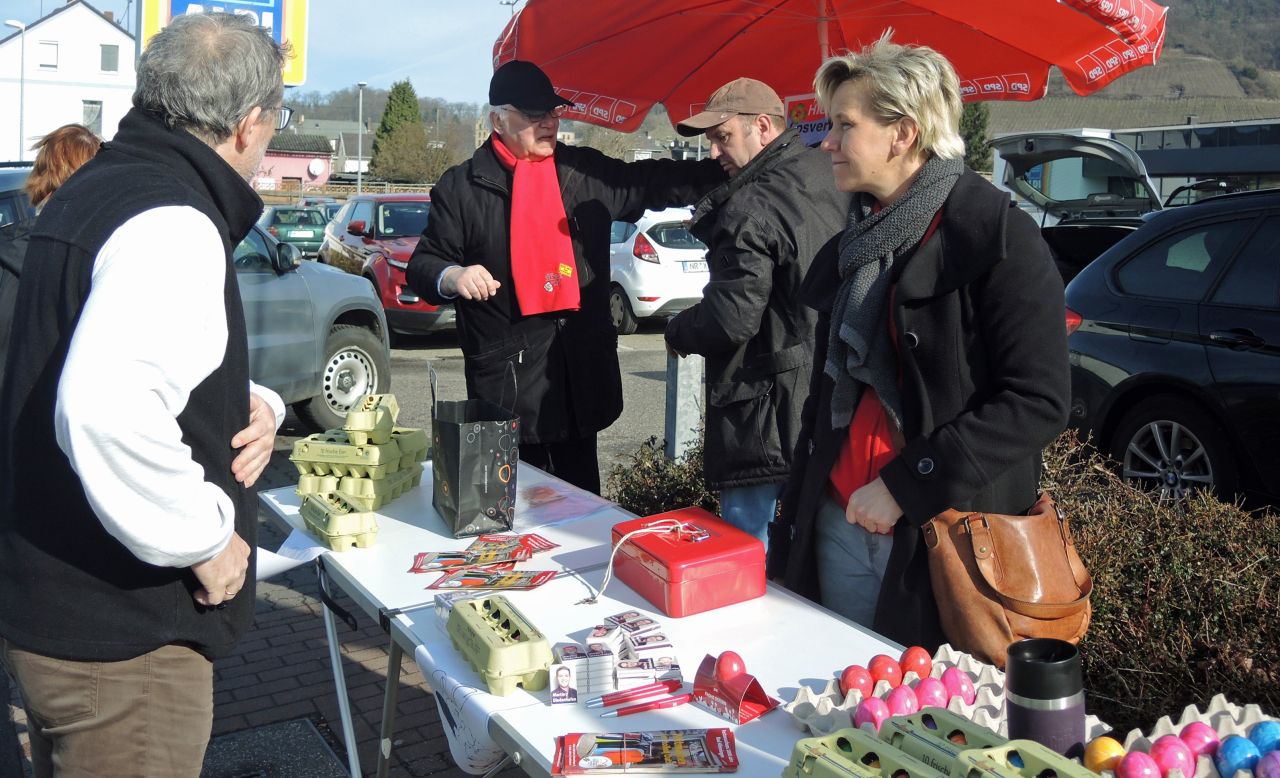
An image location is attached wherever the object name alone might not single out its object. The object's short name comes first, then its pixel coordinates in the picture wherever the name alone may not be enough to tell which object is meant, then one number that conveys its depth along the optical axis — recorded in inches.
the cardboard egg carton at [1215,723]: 61.6
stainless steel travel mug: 58.7
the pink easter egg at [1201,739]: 60.9
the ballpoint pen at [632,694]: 76.6
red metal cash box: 91.9
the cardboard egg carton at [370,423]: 125.3
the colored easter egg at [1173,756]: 58.4
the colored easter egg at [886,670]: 73.6
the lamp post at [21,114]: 1498.5
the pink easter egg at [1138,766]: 57.6
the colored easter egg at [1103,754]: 59.2
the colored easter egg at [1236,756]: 58.8
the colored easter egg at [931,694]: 69.7
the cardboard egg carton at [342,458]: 124.0
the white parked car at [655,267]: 535.2
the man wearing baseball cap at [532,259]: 144.9
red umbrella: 146.6
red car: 509.0
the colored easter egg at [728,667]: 74.9
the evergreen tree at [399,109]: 3314.5
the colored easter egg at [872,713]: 67.3
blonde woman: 87.1
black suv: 191.9
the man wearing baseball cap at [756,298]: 124.0
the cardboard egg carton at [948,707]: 69.1
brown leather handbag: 84.7
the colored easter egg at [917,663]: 75.0
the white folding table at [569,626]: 74.1
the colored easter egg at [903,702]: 68.4
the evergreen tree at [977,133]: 2165.6
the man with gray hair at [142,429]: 66.6
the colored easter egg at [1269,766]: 56.5
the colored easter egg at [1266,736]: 60.3
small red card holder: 73.7
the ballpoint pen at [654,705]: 75.7
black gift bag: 113.5
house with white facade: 2297.0
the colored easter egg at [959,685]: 71.5
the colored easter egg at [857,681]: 72.6
